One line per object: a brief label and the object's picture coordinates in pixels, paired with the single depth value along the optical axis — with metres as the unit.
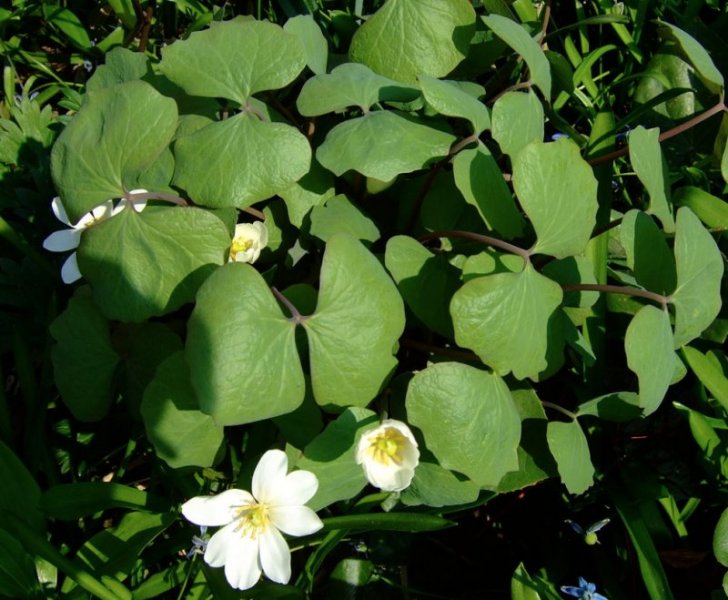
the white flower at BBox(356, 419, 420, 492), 0.18
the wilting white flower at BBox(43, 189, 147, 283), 0.21
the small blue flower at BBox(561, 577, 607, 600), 0.21
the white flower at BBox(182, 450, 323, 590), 0.18
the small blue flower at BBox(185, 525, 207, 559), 0.21
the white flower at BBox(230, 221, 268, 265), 0.21
